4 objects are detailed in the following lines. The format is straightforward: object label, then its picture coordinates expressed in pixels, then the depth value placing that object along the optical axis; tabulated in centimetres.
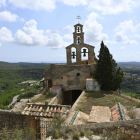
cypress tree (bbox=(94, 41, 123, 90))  1470
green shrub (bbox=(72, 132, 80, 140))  420
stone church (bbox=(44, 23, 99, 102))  1619
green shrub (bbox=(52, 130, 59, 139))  429
